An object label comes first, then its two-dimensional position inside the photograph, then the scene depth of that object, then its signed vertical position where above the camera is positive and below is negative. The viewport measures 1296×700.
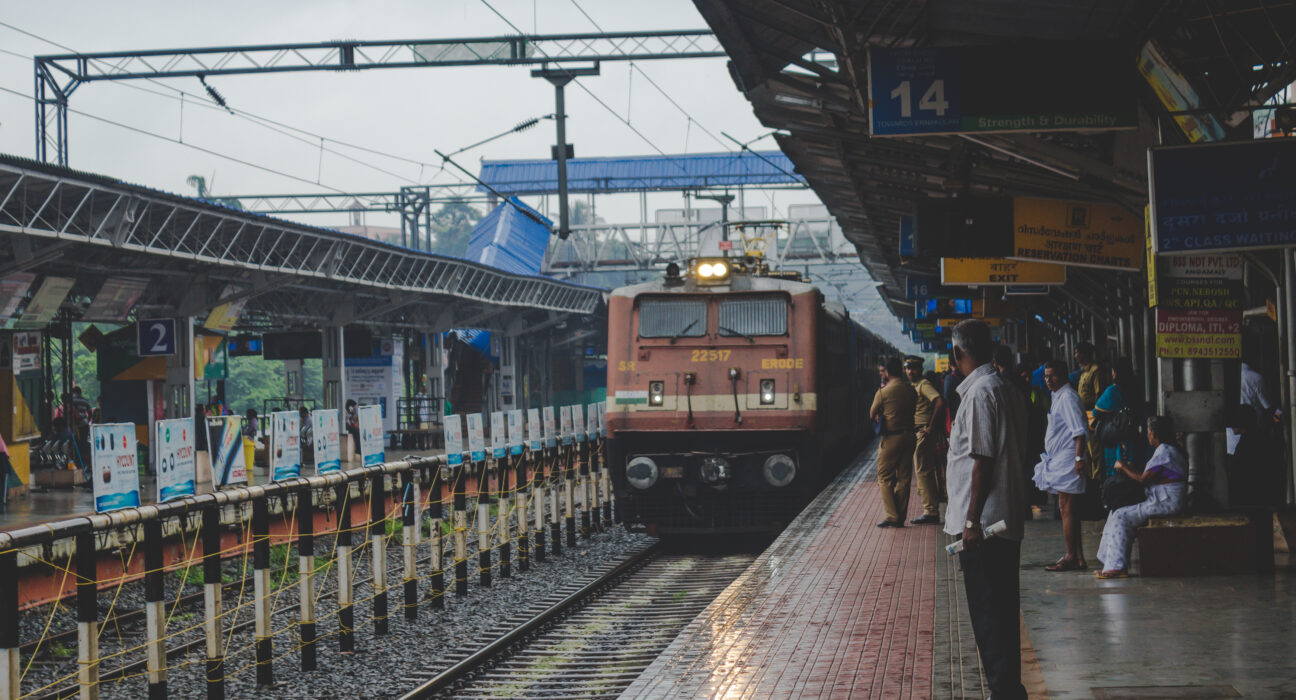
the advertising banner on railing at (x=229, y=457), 16.28 -0.93
